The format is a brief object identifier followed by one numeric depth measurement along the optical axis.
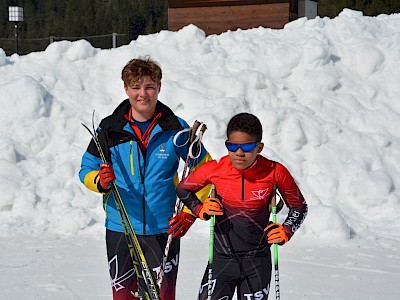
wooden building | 14.09
